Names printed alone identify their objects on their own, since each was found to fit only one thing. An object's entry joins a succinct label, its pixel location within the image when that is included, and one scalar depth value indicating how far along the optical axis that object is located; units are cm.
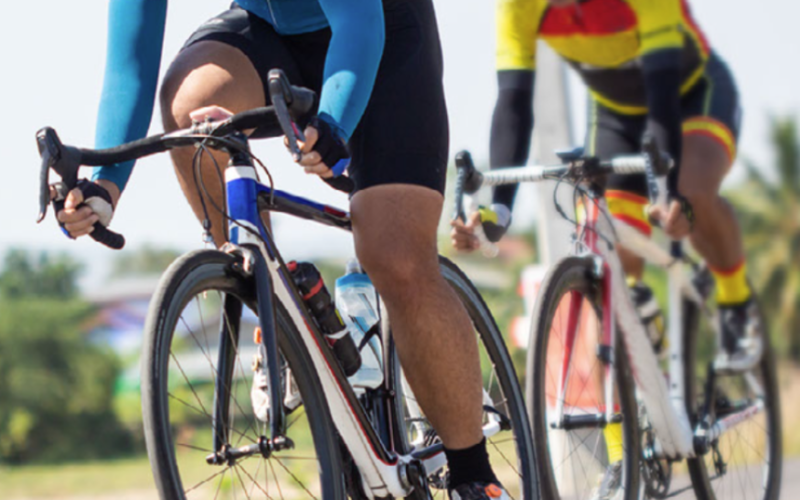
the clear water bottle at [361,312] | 726
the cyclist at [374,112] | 639
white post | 1743
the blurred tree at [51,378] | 14364
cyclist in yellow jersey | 989
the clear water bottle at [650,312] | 1112
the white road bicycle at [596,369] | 873
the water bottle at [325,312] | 656
